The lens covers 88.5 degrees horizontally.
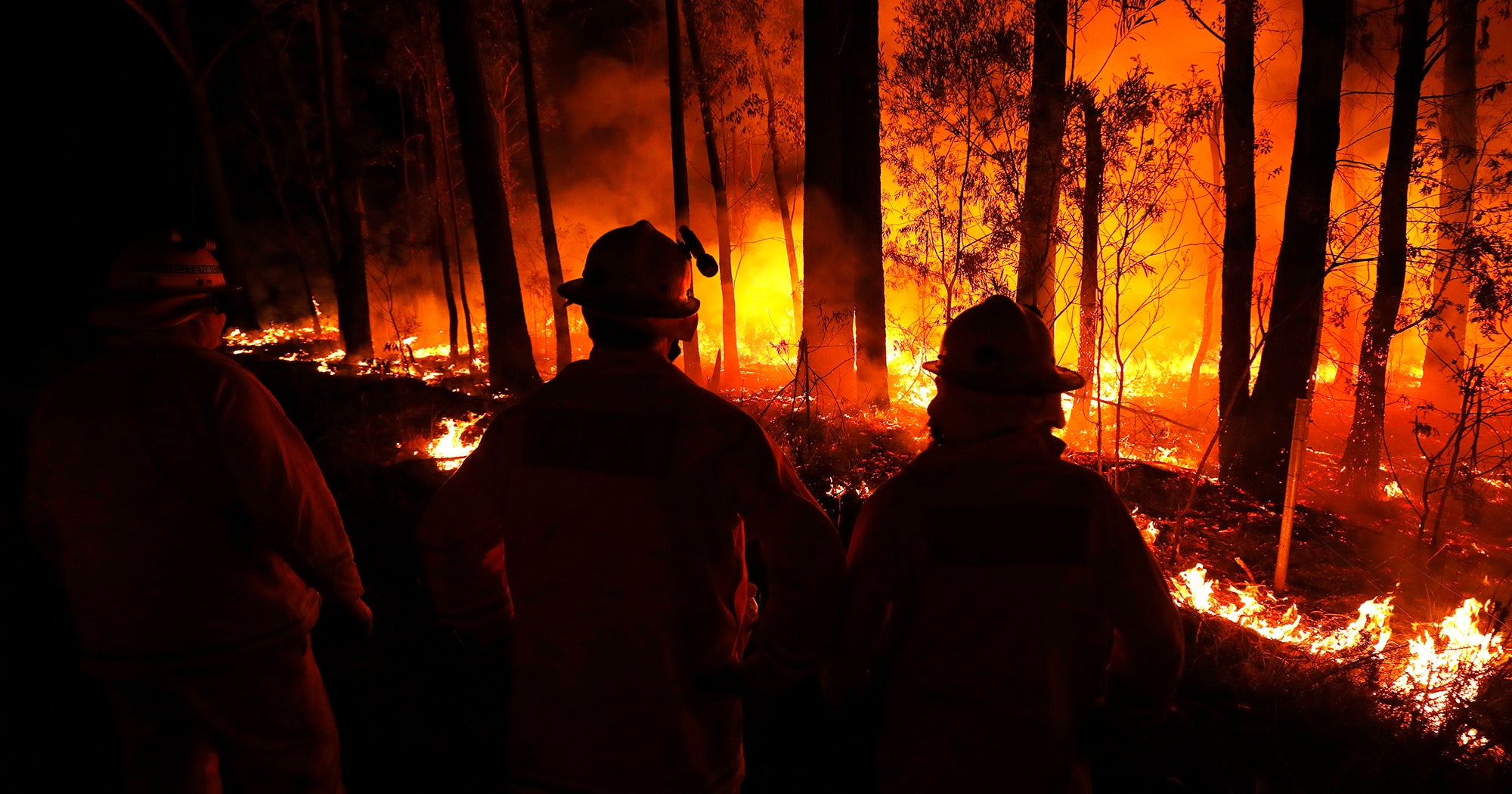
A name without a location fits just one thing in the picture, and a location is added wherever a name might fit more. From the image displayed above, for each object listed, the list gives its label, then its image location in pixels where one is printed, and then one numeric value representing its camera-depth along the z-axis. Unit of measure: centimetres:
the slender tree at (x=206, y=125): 2050
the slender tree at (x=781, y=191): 1903
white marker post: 521
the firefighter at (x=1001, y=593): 193
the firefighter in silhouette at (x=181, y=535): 249
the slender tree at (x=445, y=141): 1953
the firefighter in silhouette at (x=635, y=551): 199
